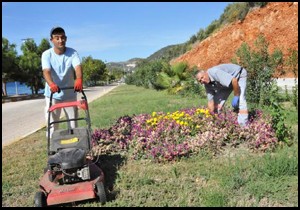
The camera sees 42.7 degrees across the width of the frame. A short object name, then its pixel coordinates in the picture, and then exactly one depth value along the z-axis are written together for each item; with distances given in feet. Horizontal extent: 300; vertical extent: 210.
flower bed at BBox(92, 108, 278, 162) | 18.99
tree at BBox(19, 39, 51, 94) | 134.72
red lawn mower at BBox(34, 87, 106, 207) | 13.33
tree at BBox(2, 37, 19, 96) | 116.78
